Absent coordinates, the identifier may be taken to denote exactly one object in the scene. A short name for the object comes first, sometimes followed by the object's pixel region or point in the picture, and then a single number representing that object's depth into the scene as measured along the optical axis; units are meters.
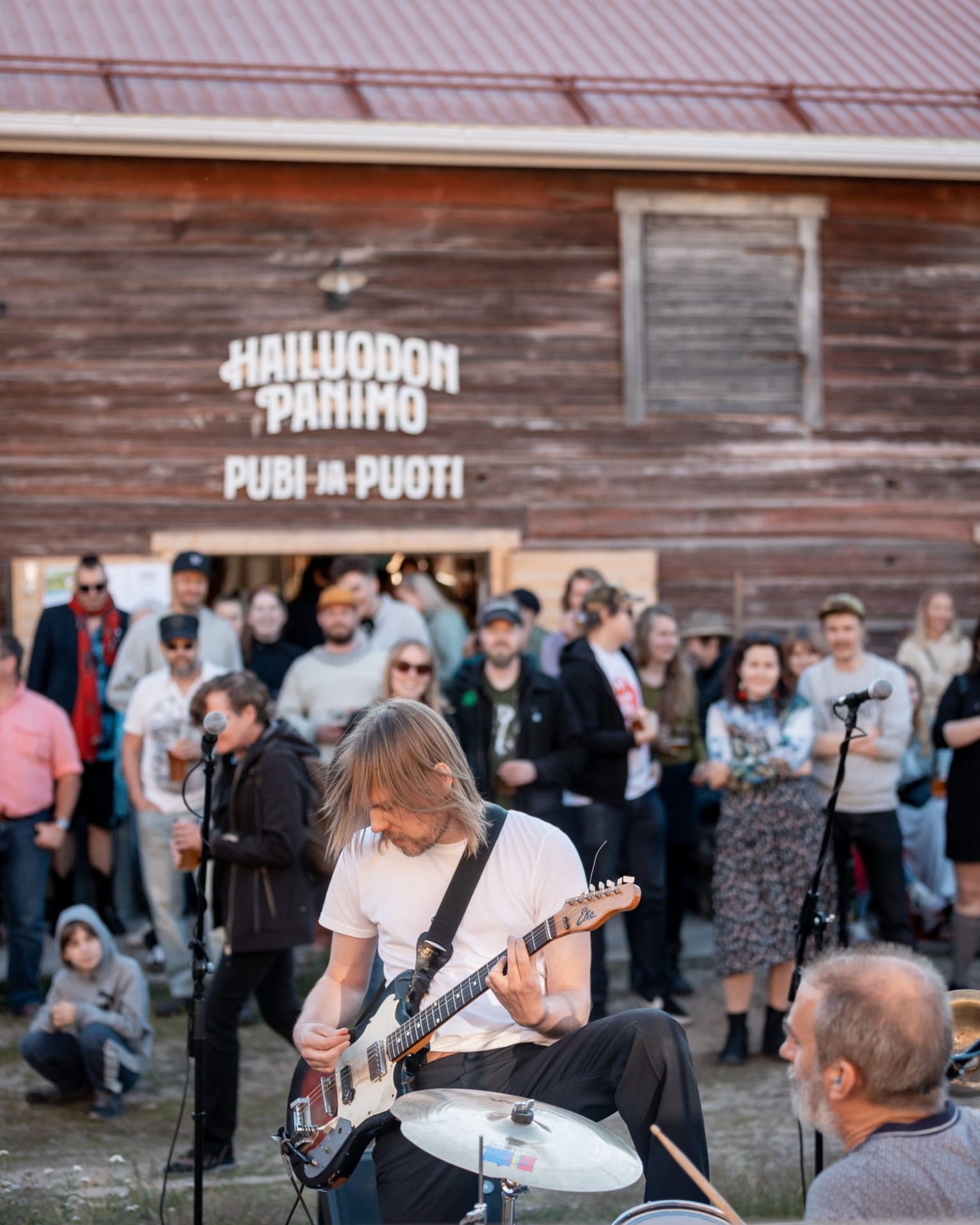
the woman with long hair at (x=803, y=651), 8.40
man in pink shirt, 7.64
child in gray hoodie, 6.36
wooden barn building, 10.11
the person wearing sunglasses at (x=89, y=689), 8.77
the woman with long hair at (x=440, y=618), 9.56
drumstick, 2.74
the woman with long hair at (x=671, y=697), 7.86
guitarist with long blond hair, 3.79
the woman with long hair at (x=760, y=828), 6.85
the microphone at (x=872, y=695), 5.04
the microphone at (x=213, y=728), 4.91
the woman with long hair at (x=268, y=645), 9.40
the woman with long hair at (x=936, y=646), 9.51
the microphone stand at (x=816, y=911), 5.11
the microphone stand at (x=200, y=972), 4.97
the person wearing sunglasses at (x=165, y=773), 7.59
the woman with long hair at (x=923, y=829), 8.76
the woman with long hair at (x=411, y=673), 7.26
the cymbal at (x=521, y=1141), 3.05
